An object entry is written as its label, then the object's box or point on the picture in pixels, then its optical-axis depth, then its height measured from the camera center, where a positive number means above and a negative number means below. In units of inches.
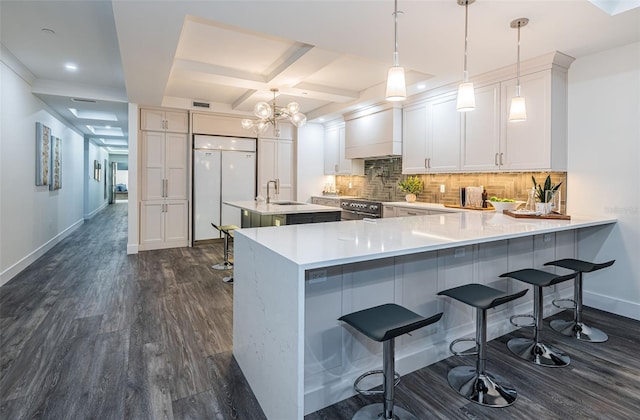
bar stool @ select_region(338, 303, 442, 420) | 58.7 -23.0
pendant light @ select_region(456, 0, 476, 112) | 89.2 +27.4
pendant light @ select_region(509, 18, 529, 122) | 102.3 +28.2
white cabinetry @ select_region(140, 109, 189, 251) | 230.8 +12.0
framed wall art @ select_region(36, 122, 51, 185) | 197.6 +25.3
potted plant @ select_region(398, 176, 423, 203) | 201.1 +6.2
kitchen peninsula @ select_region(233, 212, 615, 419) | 60.0 -21.4
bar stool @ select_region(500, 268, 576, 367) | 91.0 -41.3
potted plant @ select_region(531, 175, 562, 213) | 121.3 +1.2
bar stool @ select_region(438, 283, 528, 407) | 74.1 -41.9
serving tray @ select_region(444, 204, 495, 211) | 155.1 -4.3
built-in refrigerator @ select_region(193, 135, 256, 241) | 247.1 +13.5
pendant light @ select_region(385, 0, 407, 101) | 79.2 +27.0
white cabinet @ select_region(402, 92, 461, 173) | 172.1 +34.1
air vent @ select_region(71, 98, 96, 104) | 203.6 +58.4
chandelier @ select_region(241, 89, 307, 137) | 165.3 +42.5
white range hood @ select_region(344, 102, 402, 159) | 203.5 +43.0
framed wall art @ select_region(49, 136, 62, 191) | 229.6 +22.6
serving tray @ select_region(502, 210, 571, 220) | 115.5 -5.8
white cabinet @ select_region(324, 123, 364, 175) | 254.4 +33.0
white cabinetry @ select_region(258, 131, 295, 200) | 270.7 +26.7
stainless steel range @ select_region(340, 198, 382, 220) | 206.2 -7.1
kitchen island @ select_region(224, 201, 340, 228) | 155.0 -7.8
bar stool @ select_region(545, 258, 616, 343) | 103.9 -39.5
